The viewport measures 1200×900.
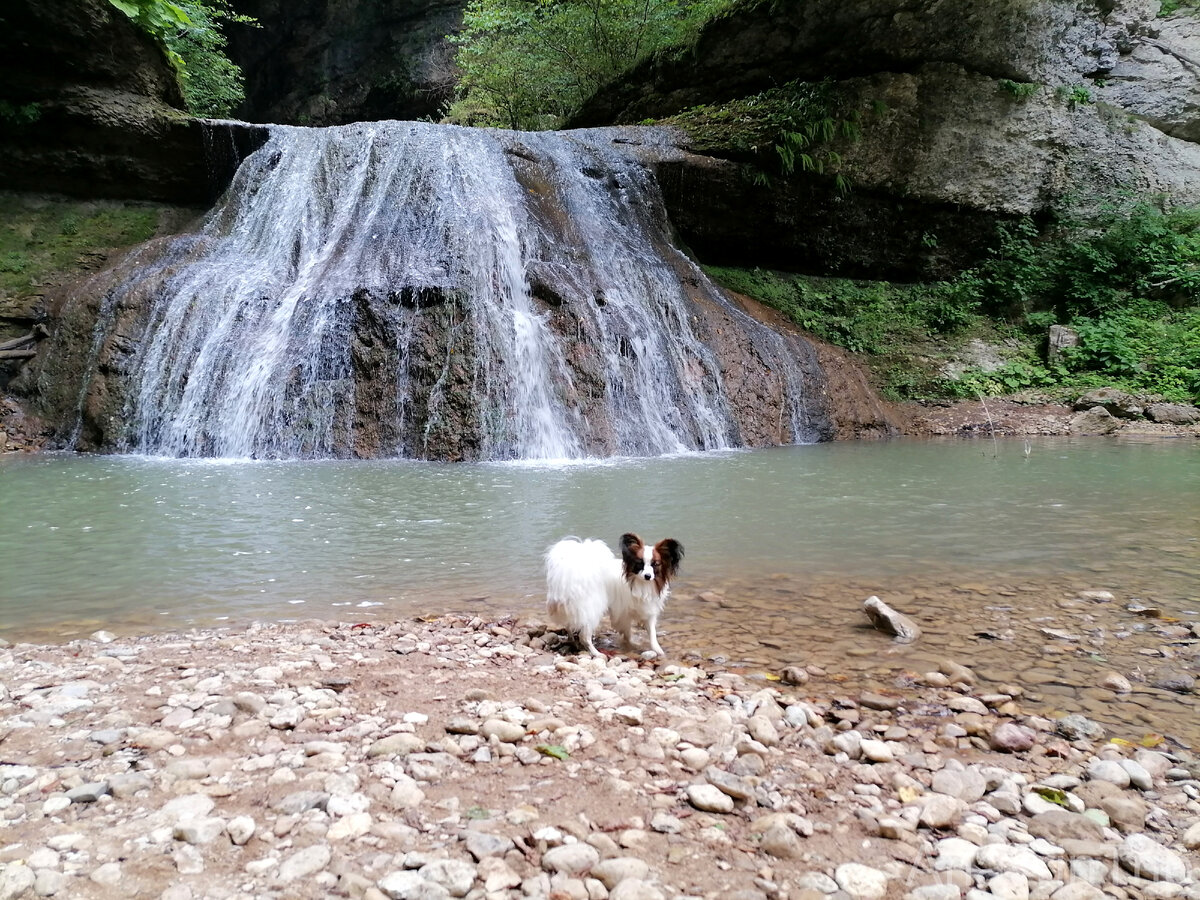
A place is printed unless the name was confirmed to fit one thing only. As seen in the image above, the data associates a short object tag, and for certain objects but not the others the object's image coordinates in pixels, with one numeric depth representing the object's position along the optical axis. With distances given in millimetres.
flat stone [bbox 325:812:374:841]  1771
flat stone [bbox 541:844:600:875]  1710
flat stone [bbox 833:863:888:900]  1678
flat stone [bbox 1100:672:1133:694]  2855
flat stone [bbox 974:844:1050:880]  1744
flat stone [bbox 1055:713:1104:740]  2496
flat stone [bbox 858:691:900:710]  2758
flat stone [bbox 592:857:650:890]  1681
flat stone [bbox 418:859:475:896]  1611
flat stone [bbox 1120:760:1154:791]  2152
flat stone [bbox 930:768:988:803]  2104
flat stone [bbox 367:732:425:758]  2215
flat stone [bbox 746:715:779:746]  2439
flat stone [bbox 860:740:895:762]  2332
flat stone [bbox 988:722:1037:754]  2424
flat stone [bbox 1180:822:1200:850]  1834
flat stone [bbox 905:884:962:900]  1663
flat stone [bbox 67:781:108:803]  1854
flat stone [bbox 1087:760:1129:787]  2166
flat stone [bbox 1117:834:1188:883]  1727
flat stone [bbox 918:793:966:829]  1955
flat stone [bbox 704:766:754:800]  2072
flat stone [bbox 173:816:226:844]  1709
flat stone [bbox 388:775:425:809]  1945
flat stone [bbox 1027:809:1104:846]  1898
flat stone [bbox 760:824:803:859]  1818
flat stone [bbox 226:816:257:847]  1723
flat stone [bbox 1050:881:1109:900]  1645
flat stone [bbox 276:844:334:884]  1615
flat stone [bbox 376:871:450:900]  1579
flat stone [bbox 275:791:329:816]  1866
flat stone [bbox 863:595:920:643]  3477
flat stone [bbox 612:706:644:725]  2555
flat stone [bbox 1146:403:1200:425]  13680
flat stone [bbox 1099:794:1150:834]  1956
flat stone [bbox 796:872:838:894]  1688
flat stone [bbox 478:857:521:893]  1629
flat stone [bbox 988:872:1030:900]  1662
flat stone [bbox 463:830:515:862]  1733
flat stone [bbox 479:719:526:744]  2371
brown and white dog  3385
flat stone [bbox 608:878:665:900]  1624
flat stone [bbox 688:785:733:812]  2004
